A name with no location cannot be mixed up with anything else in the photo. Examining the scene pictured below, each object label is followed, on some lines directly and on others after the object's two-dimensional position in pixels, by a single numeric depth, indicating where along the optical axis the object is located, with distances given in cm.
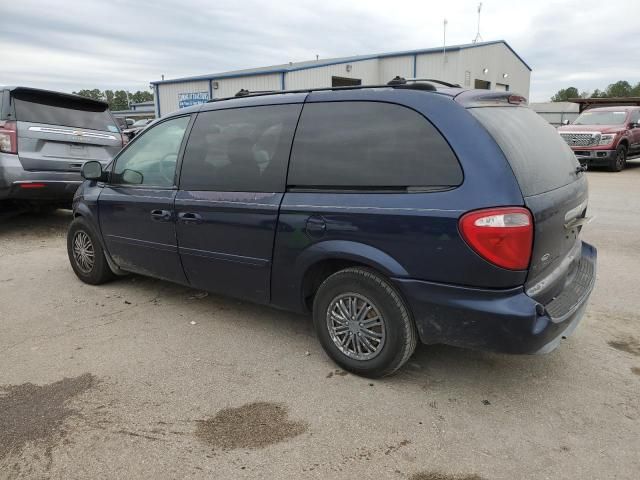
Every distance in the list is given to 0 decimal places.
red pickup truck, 1445
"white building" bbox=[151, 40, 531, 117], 2433
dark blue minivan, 262
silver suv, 664
